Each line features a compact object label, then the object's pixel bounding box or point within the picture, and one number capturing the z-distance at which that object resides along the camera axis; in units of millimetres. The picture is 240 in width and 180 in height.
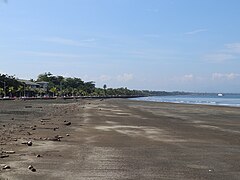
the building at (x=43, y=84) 189138
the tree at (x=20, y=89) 130675
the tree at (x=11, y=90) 123631
